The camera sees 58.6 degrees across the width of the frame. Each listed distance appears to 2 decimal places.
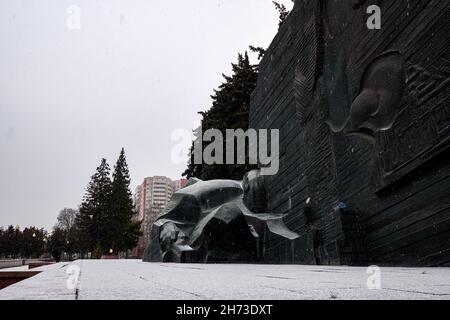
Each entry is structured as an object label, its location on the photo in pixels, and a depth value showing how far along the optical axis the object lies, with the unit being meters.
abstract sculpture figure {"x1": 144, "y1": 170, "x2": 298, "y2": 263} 9.98
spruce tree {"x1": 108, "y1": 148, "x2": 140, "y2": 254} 44.50
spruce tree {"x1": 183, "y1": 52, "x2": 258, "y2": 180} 20.75
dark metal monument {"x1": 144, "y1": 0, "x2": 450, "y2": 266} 5.50
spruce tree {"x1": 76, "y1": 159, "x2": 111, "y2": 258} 44.66
